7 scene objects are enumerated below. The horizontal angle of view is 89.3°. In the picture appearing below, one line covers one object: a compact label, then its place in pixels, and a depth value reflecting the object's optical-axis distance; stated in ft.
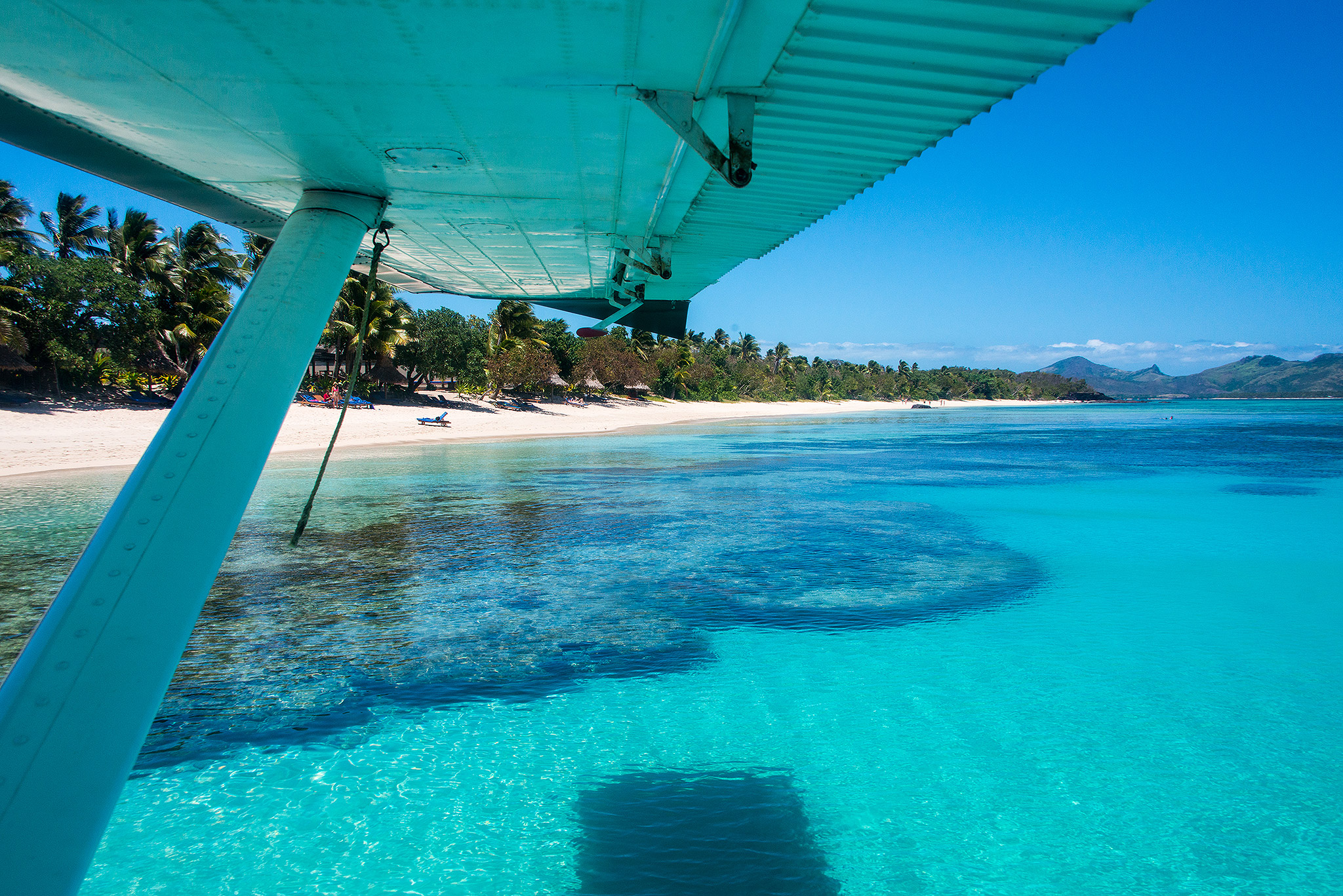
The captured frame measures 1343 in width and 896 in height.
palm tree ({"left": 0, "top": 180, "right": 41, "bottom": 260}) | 107.14
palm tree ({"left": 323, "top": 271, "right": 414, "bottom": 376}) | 130.93
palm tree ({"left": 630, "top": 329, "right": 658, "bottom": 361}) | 241.55
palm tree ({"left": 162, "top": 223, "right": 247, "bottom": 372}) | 106.89
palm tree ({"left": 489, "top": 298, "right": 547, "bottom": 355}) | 172.76
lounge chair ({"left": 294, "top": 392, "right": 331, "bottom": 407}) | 119.75
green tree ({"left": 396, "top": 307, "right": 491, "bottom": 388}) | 149.38
